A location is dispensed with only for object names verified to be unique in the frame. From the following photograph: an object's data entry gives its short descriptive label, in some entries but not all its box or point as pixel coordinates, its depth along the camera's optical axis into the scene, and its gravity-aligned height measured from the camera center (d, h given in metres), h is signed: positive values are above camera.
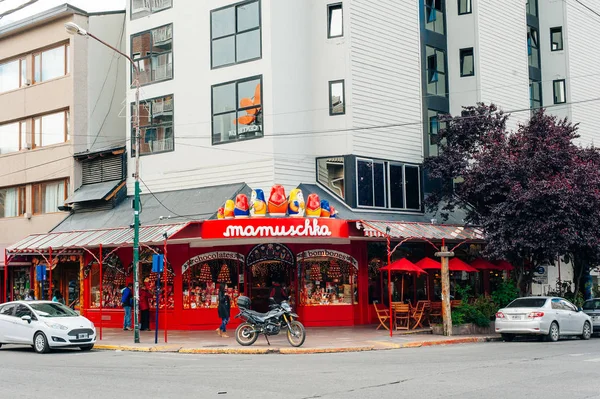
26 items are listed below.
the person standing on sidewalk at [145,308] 28.16 -1.62
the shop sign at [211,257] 28.62 +0.20
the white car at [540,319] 23.58 -1.97
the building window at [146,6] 31.55 +10.80
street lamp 23.73 +0.54
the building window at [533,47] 38.66 +10.66
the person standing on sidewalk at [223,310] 25.50 -1.59
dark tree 26.38 +2.60
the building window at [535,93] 38.31 +8.27
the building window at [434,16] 33.47 +10.77
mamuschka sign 25.02 +1.11
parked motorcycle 21.70 -1.83
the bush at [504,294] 28.14 -1.38
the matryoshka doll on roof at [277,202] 25.41 +1.98
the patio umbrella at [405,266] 25.95 -0.24
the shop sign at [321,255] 28.55 +0.23
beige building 33.75 +7.14
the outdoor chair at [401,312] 26.36 -1.86
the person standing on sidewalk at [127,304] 27.97 -1.46
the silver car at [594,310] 27.06 -2.00
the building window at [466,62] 34.03 +8.77
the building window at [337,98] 28.89 +6.19
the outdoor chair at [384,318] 26.52 -2.05
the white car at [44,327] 21.19 -1.71
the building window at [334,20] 29.39 +9.29
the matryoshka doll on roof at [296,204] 25.50 +1.92
